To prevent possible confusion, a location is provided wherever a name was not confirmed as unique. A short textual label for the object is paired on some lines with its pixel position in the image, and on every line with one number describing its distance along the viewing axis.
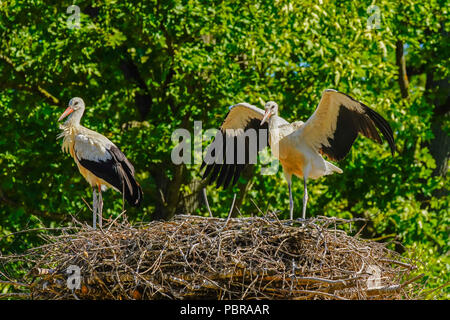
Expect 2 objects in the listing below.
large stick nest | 10.96
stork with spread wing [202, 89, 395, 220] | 15.01
